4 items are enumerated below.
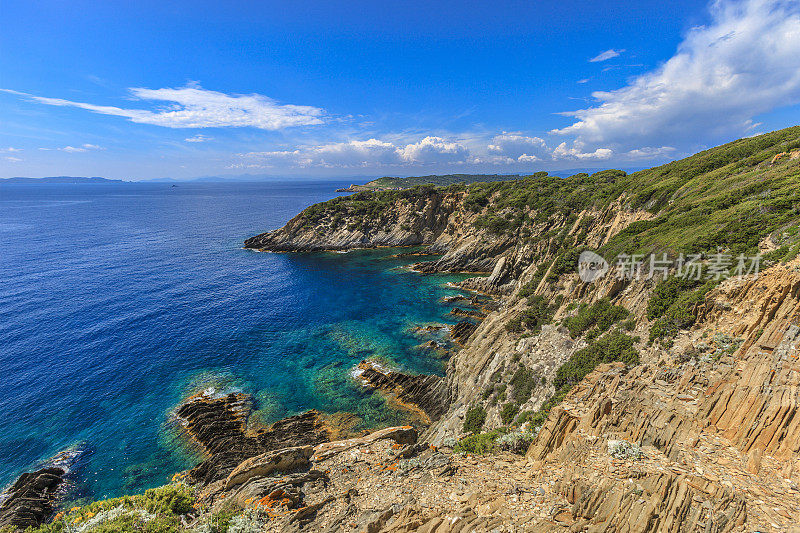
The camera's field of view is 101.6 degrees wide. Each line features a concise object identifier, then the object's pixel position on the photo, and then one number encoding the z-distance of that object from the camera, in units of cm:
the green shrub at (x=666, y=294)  2153
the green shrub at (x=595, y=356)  2100
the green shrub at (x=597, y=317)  2482
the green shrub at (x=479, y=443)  1791
